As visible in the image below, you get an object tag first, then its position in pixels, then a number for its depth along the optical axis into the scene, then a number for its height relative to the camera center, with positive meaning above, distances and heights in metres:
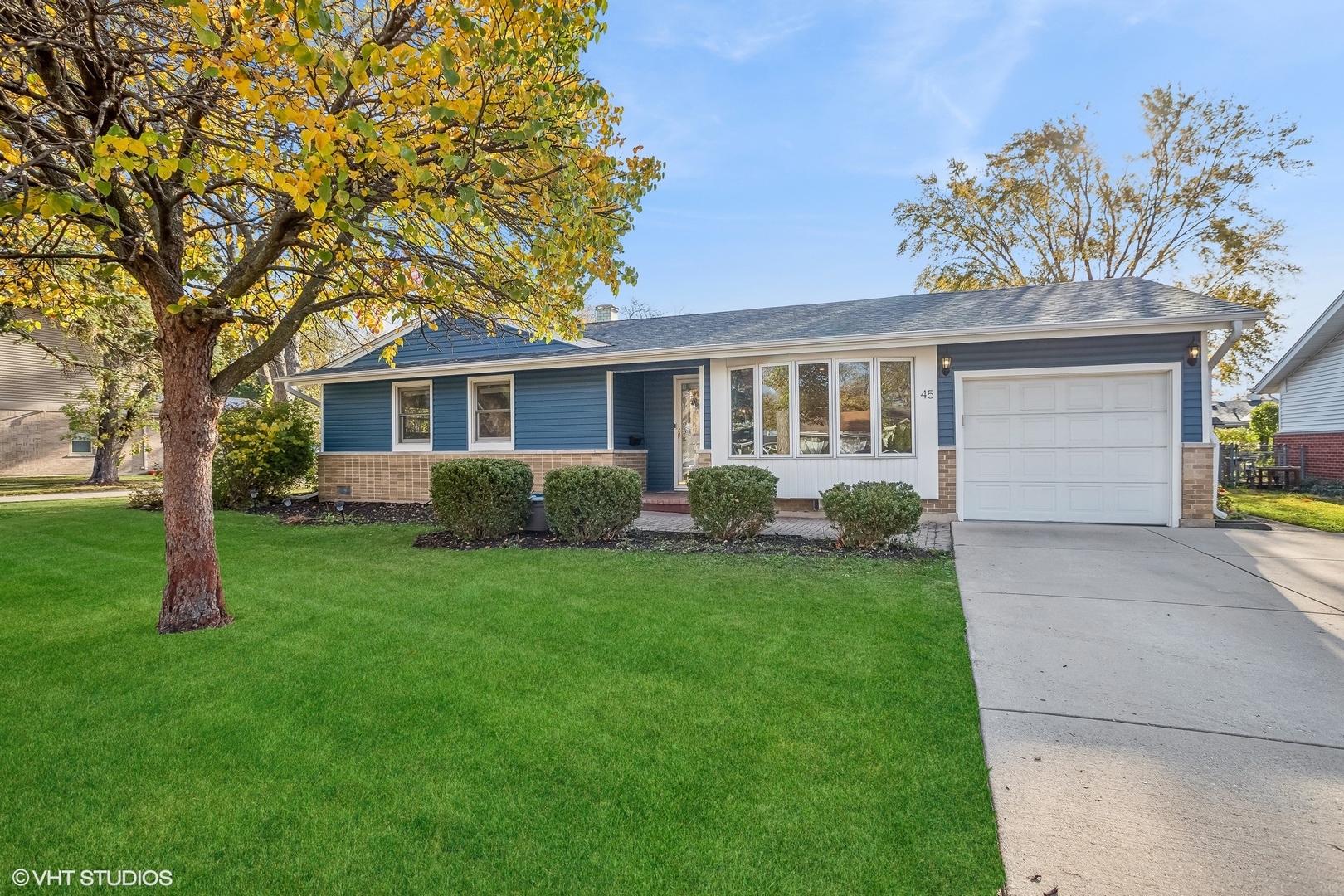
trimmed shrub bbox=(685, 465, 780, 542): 7.42 -0.63
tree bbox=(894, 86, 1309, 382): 18.88 +7.89
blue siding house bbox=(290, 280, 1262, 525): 8.33 +0.78
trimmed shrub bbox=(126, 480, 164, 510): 11.45 -0.89
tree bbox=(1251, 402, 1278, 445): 19.41 +0.78
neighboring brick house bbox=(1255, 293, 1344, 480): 14.20 +1.24
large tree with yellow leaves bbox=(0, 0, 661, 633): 3.09 +1.79
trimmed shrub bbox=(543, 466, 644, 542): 7.64 -0.64
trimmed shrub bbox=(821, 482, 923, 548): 6.73 -0.70
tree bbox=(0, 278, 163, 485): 14.43 +2.05
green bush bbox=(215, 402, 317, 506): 11.77 +0.01
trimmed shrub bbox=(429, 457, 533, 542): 7.93 -0.60
